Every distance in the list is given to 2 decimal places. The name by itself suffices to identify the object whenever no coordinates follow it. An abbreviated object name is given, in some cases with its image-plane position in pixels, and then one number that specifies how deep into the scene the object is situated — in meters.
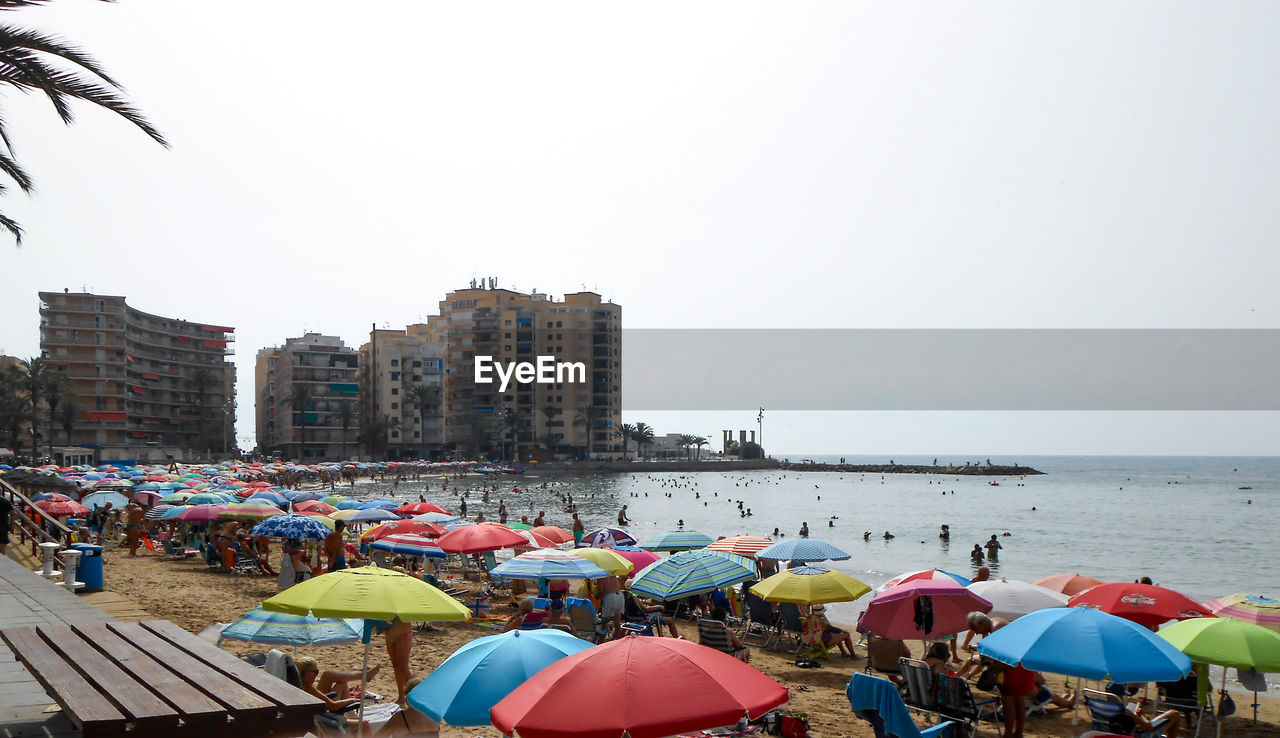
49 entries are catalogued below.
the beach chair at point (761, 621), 15.41
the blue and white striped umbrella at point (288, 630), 8.39
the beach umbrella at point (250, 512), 22.81
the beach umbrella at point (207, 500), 25.38
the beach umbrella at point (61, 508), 24.69
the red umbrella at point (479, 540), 15.85
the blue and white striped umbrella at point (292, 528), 18.20
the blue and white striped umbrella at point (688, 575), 12.91
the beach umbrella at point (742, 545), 17.20
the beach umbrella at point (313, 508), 25.83
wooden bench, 3.94
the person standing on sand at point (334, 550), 17.98
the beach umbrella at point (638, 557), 16.30
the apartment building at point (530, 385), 134.38
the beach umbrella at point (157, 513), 25.54
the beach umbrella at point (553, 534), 19.62
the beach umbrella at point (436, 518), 23.23
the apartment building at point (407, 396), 134.12
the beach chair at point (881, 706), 7.18
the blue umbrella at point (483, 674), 6.19
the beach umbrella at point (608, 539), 18.23
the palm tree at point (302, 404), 120.81
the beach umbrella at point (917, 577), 12.21
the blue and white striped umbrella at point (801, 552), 15.92
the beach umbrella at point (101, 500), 28.36
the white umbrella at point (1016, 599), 12.11
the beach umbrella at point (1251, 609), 9.82
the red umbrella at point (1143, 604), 10.79
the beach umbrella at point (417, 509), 24.81
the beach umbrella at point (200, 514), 22.47
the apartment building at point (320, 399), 125.81
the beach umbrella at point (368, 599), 7.52
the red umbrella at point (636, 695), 4.79
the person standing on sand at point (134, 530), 23.53
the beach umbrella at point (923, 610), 11.24
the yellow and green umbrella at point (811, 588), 13.04
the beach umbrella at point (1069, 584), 13.87
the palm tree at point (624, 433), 144.38
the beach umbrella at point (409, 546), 16.14
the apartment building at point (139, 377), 104.06
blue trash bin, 13.59
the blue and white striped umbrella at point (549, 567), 12.86
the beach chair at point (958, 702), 8.76
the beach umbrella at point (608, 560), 14.08
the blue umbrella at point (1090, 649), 7.45
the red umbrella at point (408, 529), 19.00
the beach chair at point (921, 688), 8.95
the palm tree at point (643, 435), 156.25
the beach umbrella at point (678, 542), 18.19
